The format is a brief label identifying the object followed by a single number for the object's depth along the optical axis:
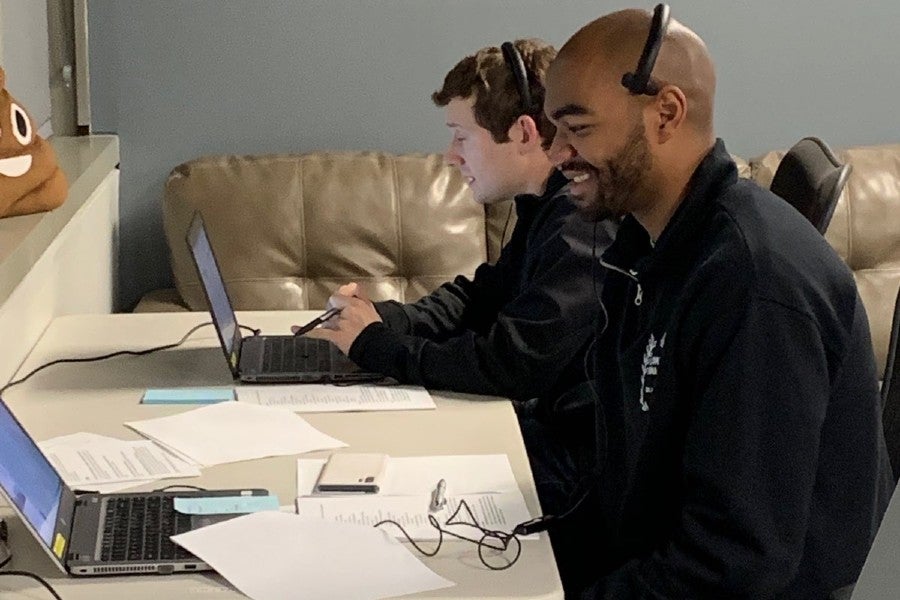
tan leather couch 3.12
